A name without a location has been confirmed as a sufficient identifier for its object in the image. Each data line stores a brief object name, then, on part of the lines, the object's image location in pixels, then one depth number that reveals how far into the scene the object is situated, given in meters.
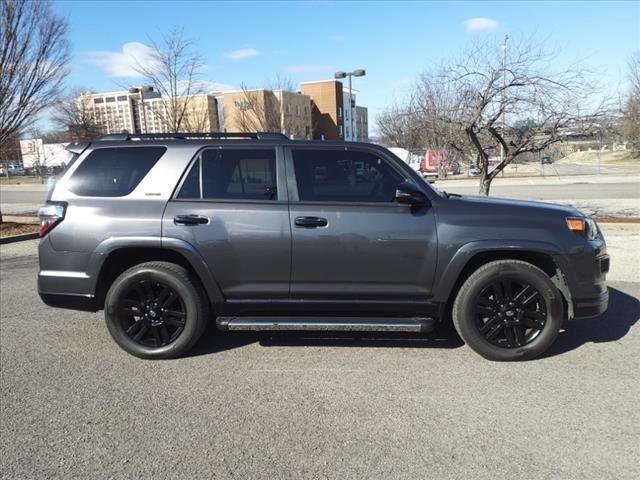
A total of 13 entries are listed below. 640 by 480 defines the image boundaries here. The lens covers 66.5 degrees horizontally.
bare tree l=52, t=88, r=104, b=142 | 39.73
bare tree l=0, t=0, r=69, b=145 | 10.66
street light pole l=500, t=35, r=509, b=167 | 9.52
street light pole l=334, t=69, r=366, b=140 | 25.56
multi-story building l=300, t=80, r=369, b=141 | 79.10
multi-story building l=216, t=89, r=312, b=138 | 34.22
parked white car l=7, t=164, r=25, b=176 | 53.07
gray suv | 4.00
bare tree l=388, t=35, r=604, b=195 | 9.52
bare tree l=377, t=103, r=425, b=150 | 42.17
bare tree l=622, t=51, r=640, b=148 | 29.76
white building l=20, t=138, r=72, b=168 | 60.35
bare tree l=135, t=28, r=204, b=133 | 17.18
